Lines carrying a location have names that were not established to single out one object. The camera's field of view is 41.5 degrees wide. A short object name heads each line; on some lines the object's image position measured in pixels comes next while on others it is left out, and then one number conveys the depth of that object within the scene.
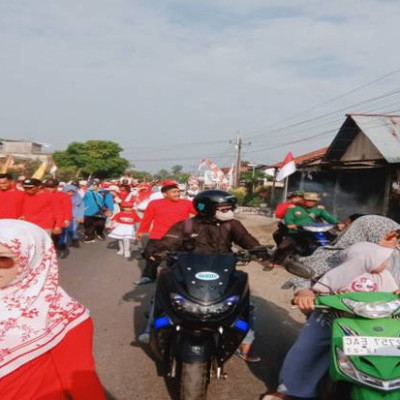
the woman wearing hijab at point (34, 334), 1.95
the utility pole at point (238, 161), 43.12
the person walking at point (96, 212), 14.08
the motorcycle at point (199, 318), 3.62
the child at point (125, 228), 11.54
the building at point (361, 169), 17.29
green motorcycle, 2.58
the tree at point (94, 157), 66.12
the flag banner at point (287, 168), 18.31
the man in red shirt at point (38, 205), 8.87
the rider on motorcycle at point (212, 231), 4.83
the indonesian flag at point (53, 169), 24.57
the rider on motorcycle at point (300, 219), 9.76
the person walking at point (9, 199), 8.48
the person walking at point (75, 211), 12.89
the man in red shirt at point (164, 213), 7.59
